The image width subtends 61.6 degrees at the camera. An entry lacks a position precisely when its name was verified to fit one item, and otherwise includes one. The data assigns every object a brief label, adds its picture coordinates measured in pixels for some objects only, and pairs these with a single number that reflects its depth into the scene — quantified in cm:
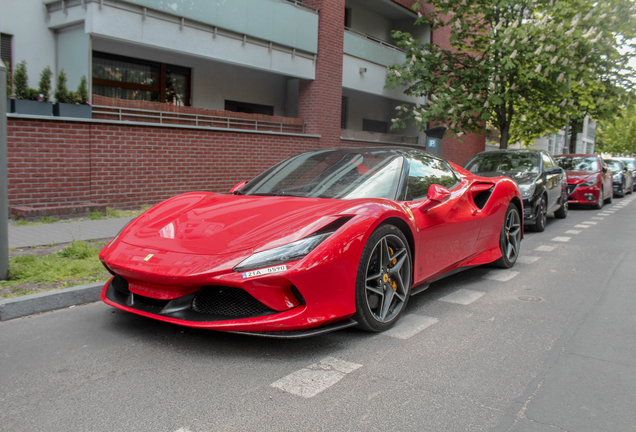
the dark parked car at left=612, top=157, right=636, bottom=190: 2616
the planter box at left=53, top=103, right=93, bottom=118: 877
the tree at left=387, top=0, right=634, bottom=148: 1415
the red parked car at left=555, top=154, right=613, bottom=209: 1425
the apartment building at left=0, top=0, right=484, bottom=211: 946
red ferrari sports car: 307
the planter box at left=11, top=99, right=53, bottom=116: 821
